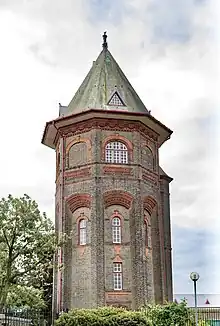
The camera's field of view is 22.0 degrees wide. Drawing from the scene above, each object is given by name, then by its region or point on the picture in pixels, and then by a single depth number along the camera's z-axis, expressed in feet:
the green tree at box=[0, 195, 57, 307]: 93.50
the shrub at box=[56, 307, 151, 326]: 83.76
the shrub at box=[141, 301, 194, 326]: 92.43
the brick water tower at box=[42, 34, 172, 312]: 115.75
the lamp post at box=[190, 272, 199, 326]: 75.20
